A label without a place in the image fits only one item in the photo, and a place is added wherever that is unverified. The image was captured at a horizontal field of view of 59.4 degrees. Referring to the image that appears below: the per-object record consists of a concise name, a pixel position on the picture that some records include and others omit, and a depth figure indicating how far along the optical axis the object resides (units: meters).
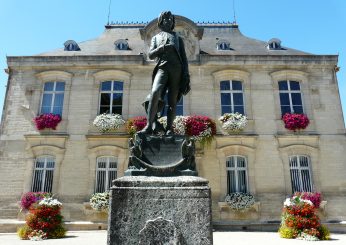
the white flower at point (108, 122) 13.19
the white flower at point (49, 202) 9.69
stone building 12.73
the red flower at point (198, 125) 12.78
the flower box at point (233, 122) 13.19
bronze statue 4.92
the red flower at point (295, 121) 13.32
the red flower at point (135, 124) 12.95
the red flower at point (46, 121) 13.40
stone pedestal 3.88
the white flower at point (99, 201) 12.12
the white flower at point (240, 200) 12.16
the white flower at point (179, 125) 12.88
